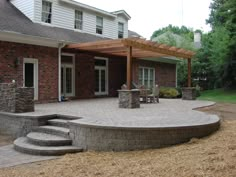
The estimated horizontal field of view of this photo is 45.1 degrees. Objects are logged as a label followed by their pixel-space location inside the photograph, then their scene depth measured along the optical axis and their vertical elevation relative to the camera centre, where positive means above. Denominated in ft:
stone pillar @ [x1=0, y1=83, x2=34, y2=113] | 30.55 -1.28
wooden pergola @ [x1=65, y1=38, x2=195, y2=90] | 37.40 +6.32
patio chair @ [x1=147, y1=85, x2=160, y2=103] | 45.14 -1.35
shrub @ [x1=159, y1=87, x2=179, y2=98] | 62.03 -1.19
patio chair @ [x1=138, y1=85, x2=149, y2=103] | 44.69 -1.03
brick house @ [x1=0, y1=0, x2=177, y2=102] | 40.16 +5.69
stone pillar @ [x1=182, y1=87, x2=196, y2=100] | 52.04 -1.00
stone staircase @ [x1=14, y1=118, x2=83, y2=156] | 21.56 -4.40
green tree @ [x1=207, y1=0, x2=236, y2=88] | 73.26 +11.12
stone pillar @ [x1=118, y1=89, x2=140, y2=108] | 36.06 -1.47
